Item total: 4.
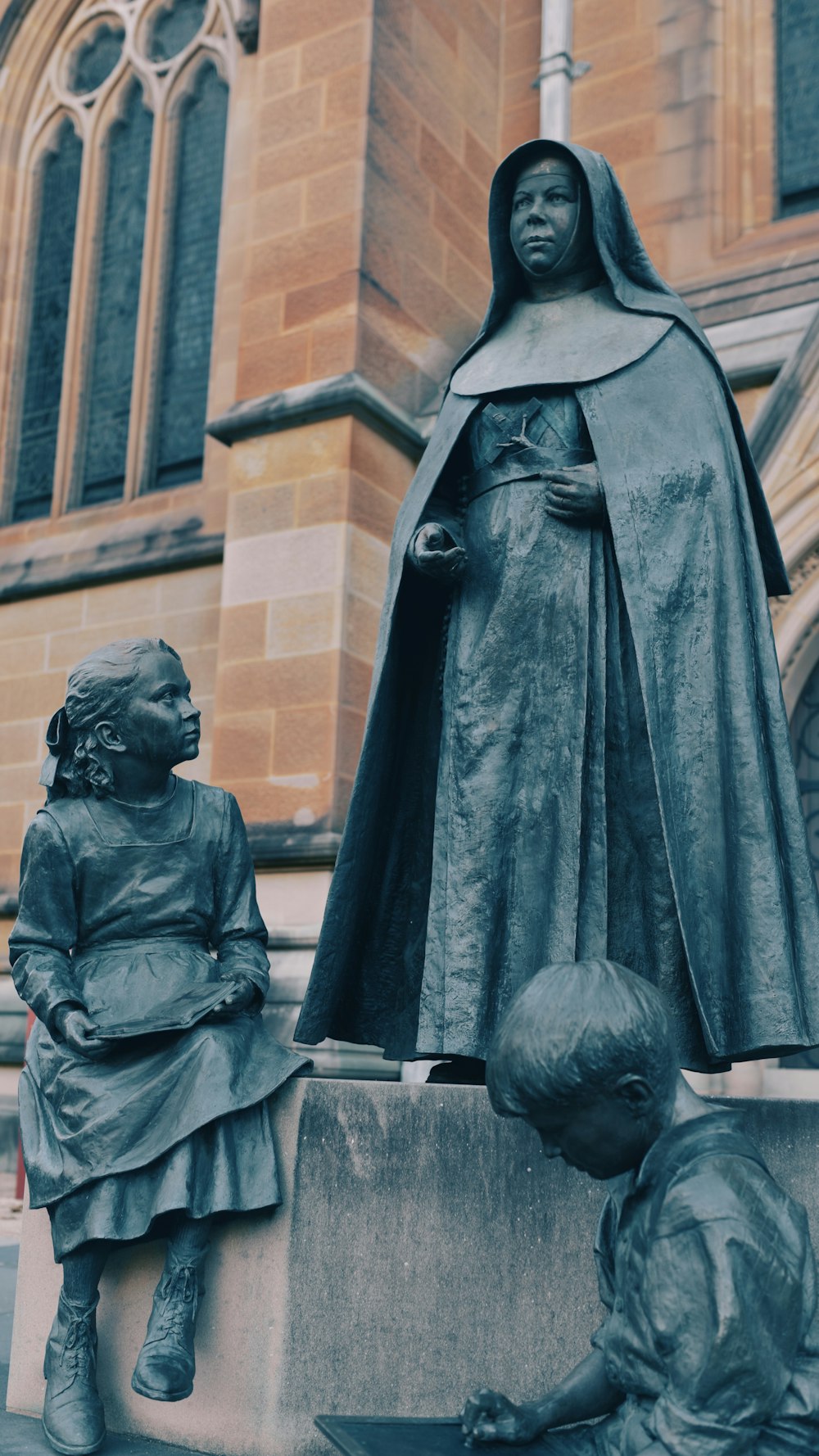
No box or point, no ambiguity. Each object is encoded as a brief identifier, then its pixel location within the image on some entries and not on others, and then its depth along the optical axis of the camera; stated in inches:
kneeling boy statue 53.2
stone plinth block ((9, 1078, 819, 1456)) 88.0
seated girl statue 90.5
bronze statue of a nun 94.0
